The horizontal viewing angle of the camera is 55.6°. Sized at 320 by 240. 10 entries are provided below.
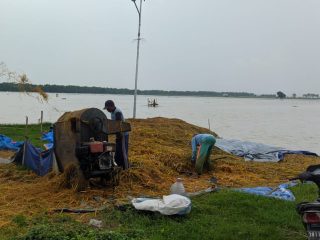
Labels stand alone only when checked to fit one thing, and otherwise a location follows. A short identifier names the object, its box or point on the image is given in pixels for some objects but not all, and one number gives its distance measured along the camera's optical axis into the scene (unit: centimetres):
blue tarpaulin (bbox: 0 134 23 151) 984
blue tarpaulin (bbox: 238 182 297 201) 537
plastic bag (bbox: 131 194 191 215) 428
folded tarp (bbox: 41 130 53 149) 1103
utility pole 1454
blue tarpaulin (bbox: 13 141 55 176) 654
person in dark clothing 615
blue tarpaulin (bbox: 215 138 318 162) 1005
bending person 723
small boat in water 5082
